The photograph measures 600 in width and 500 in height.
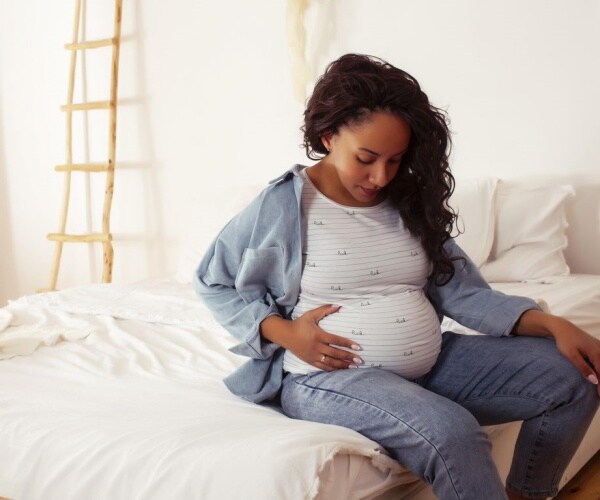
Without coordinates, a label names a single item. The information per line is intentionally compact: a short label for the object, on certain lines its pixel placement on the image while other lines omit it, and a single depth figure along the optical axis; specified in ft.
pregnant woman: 4.10
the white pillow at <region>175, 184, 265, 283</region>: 8.96
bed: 3.42
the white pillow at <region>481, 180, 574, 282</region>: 7.58
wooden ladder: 11.14
